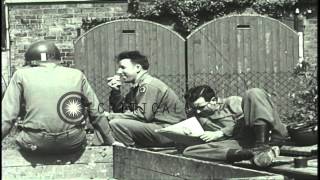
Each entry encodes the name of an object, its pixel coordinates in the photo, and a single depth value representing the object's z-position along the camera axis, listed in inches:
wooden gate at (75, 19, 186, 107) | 439.8
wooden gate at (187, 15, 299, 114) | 440.5
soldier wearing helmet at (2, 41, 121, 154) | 200.2
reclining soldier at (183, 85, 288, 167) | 193.9
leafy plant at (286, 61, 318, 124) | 262.1
